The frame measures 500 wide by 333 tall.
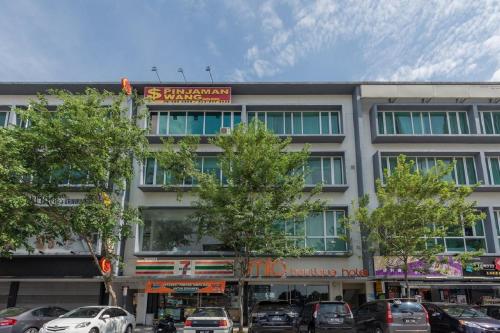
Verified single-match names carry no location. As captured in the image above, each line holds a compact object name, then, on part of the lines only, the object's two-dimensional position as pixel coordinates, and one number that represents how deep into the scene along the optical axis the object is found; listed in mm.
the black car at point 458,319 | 13750
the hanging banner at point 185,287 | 22219
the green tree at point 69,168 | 17078
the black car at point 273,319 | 15852
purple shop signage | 21953
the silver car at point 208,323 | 14984
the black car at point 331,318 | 15594
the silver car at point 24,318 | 15344
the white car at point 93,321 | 13740
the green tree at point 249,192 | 18688
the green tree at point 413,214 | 19562
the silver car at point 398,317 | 14445
